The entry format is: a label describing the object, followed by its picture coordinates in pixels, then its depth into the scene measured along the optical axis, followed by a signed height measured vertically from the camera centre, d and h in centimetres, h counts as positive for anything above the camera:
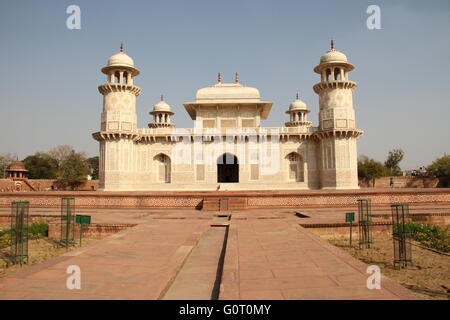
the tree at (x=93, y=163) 5830 +351
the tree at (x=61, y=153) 5000 +458
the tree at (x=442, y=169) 3347 +91
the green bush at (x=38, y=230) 786 -121
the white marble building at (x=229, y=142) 2114 +266
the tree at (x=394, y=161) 5225 +281
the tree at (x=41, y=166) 4828 +249
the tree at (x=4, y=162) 4802 +321
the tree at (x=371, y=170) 3773 +100
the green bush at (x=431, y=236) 675 -139
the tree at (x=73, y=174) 3691 +93
